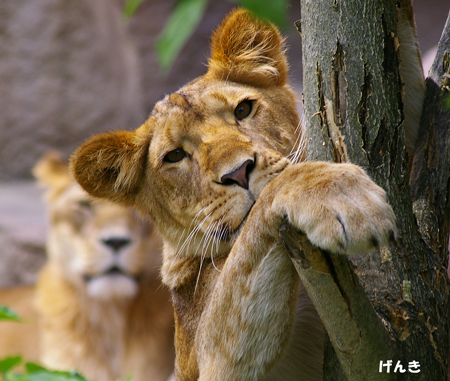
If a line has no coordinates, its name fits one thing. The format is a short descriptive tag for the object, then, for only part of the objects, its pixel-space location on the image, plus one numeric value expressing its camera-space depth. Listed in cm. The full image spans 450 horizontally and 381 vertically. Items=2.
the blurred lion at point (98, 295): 958
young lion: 843
